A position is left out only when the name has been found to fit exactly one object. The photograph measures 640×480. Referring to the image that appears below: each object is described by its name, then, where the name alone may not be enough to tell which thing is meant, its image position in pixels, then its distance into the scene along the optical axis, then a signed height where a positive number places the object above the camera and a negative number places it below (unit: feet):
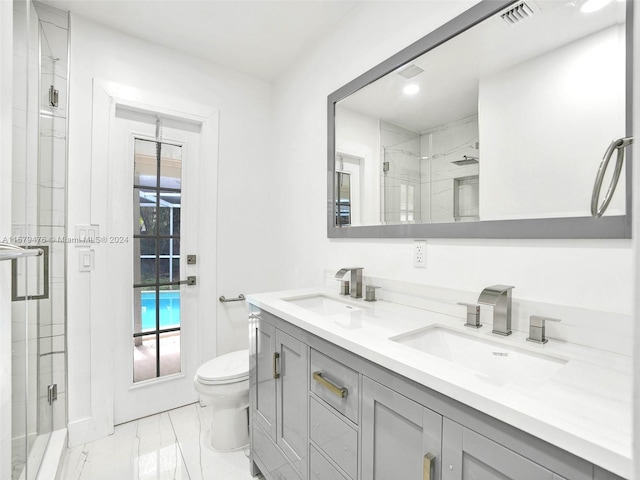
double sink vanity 1.76 -1.21
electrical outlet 4.64 -0.19
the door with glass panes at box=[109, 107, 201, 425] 6.70 -0.40
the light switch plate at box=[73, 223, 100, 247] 6.12 +0.15
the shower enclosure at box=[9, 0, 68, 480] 3.73 +0.11
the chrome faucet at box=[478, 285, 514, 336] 3.22 -0.75
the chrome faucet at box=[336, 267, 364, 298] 5.38 -0.70
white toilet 5.70 -3.00
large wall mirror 2.99 +1.46
